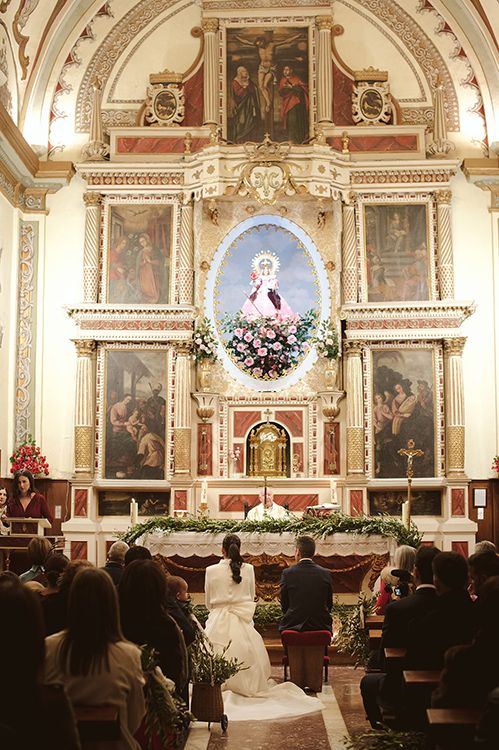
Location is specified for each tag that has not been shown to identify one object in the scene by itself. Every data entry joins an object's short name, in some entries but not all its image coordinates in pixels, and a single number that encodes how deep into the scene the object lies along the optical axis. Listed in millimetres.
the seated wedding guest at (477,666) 4805
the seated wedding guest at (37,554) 8898
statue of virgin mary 19125
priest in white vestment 15727
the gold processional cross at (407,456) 14469
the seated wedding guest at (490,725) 4086
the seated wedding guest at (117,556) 8636
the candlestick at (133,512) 14977
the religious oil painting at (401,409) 18453
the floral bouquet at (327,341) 18531
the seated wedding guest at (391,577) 8648
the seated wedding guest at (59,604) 6773
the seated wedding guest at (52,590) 6785
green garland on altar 13727
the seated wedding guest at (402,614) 6898
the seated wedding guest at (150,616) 6102
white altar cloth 13734
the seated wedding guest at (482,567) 6547
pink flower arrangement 18781
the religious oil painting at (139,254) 18969
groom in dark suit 10602
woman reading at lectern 15844
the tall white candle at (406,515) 14517
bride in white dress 10266
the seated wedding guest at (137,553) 7520
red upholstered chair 10594
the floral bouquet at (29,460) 17969
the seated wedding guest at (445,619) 6121
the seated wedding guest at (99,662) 4758
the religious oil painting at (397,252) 18922
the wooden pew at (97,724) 4695
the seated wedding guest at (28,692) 3682
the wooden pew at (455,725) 4691
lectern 13988
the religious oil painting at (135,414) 18562
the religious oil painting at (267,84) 19594
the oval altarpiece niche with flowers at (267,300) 18844
